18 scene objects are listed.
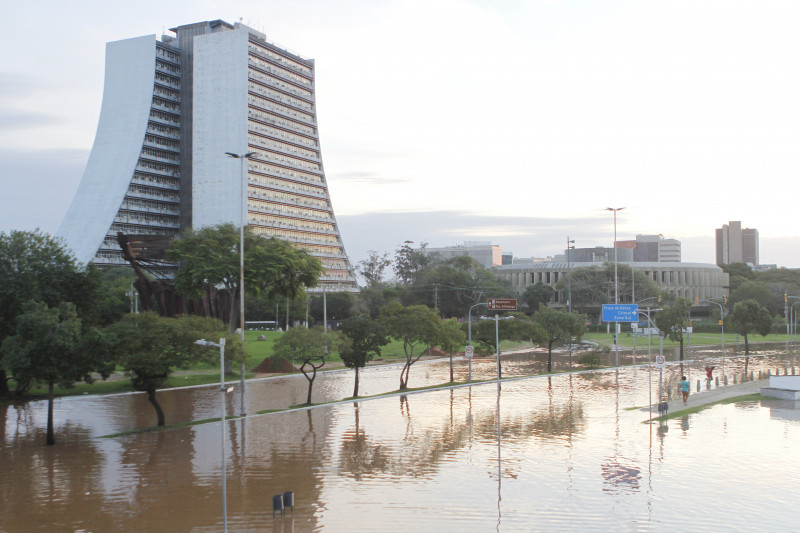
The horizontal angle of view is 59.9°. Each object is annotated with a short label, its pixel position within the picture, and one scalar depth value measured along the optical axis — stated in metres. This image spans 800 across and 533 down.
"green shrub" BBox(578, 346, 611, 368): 55.62
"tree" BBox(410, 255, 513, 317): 104.19
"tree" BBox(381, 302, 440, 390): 42.41
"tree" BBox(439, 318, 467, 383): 44.03
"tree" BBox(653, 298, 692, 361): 60.72
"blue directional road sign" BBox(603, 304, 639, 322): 56.69
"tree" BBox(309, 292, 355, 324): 99.81
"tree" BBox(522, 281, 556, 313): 115.75
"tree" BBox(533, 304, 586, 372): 54.03
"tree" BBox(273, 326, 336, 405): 34.41
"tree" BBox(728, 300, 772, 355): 62.94
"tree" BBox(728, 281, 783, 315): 109.94
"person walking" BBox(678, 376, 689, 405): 33.69
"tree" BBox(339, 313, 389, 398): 37.69
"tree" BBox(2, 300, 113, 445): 26.09
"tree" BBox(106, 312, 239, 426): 27.25
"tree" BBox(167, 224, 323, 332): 45.28
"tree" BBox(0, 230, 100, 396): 34.38
